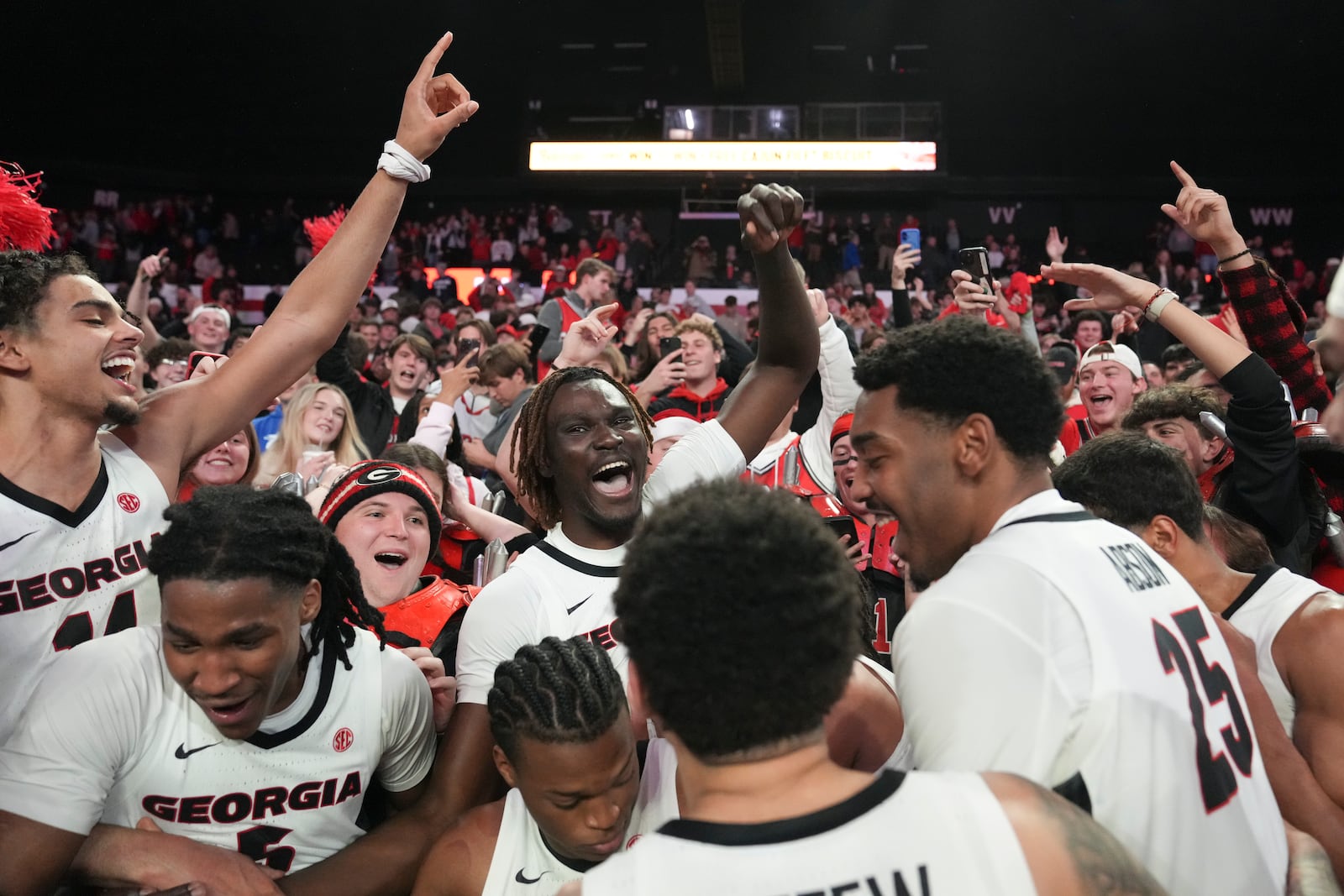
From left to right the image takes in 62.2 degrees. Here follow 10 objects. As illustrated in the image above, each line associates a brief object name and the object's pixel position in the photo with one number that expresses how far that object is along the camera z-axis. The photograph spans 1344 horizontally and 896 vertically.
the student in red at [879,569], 3.94
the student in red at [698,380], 6.34
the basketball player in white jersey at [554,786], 2.15
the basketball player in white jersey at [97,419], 2.51
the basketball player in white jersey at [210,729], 2.14
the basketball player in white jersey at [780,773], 1.30
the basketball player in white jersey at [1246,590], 2.32
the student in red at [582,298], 7.70
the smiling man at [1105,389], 5.36
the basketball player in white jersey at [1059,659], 1.60
